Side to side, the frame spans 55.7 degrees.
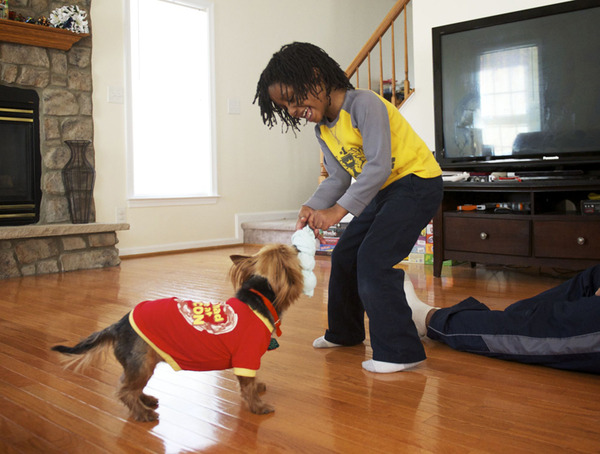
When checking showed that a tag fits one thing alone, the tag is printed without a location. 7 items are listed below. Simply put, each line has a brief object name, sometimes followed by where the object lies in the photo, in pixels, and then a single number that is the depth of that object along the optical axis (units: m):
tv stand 3.06
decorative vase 4.30
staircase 4.63
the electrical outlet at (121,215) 4.76
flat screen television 3.22
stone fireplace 3.97
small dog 1.33
